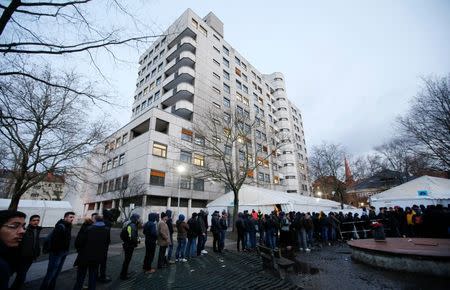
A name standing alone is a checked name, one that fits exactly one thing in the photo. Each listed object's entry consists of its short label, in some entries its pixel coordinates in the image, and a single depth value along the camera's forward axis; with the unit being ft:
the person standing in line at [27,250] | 15.21
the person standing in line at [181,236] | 26.49
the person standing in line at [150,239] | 21.64
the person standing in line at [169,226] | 25.53
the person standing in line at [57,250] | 15.83
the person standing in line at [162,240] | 23.13
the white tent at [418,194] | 56.44
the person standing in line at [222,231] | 32.40
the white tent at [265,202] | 62.19
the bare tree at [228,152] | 57.11
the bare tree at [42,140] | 39.17
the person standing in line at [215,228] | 31.81
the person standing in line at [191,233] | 28.45
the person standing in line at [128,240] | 19.49
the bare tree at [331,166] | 110.22
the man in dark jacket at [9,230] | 6.07
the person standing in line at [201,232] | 29.07
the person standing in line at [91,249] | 14.67
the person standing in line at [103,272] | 18.90
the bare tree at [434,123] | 54.90
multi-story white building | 86.33
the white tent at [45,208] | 74.49
